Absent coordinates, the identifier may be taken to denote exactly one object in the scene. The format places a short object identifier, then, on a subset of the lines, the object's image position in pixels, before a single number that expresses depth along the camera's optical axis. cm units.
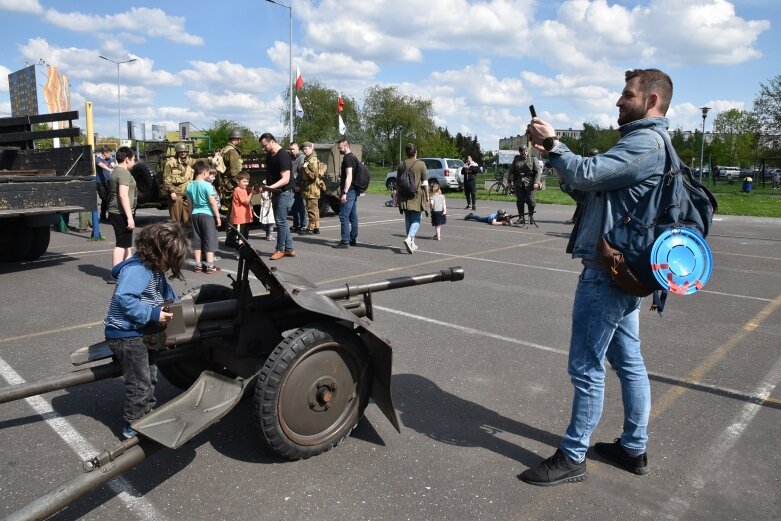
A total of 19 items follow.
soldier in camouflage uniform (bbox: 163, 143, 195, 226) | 1111
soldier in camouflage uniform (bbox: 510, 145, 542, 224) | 1364
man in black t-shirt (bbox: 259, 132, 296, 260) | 915
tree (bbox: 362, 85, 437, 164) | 6788
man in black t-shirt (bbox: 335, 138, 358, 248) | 1017
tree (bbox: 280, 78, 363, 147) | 6225
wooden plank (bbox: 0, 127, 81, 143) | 857
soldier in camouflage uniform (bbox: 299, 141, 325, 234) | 1182
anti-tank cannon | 277
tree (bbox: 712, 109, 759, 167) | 6538
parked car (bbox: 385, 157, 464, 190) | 2892
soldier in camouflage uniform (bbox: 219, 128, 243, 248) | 1109
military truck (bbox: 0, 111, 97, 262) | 719
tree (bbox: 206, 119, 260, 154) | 5464
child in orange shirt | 914
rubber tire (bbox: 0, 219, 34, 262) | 852
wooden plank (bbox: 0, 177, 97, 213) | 704
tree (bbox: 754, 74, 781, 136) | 4503
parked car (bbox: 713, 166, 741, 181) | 6478
